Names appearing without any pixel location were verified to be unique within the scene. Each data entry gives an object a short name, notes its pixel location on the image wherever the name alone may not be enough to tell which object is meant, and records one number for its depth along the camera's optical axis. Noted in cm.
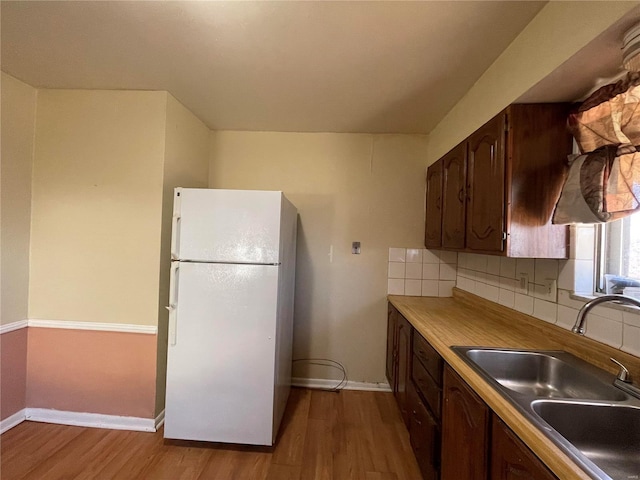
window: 128
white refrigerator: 192
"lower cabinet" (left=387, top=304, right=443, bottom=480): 148
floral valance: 114
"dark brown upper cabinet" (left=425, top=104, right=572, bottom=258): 145
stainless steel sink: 87
